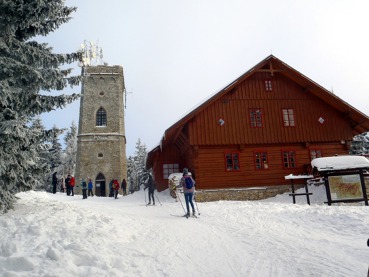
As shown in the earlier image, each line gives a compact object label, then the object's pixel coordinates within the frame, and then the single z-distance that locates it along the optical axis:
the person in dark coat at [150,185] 16.25
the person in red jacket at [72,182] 22.27
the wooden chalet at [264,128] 18.89
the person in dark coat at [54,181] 22.19
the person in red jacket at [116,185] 22.96
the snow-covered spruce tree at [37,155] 9.11
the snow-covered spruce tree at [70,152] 44.01
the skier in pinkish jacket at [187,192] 10.87
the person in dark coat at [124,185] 29.04
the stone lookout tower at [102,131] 33.16
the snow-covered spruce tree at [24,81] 8.02
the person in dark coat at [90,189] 24.69
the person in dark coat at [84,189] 20.45
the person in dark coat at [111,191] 28.14
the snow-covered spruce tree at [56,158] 43.62
